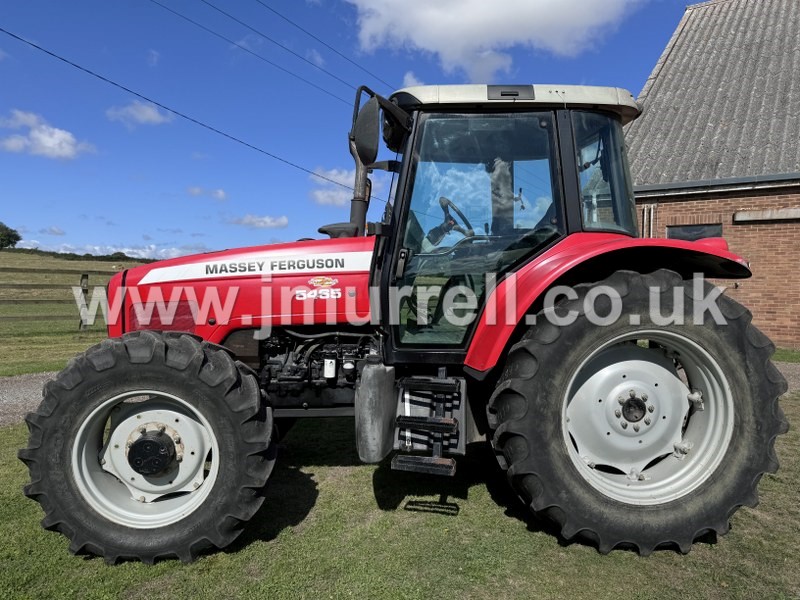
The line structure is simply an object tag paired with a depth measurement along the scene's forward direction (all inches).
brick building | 351.3
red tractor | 98.7
